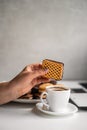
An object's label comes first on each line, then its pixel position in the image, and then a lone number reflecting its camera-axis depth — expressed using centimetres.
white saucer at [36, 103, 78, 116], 85
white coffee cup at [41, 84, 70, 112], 86
